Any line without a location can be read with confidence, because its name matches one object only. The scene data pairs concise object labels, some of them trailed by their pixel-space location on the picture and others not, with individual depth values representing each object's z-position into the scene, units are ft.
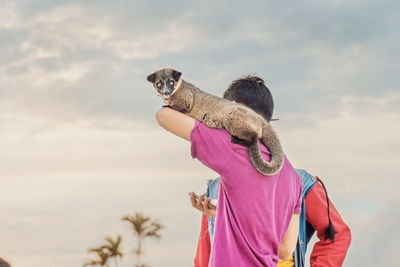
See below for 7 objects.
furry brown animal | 12.60
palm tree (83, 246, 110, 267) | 98.43
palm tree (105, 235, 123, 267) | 101.60
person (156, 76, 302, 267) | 12.36
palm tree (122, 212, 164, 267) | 95.81
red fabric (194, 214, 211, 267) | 16.75
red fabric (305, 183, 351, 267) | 17.61
